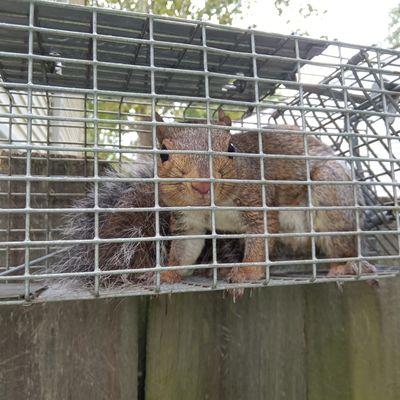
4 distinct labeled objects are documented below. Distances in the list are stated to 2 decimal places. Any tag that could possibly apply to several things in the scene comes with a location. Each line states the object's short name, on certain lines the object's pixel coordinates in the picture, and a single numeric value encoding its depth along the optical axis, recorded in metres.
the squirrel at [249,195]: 0.35
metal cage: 0.27
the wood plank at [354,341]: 0.33
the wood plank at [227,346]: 0.30
